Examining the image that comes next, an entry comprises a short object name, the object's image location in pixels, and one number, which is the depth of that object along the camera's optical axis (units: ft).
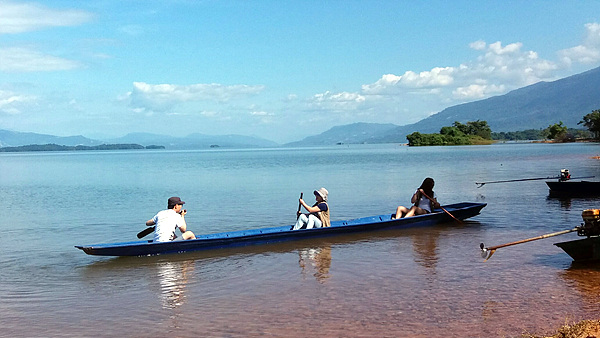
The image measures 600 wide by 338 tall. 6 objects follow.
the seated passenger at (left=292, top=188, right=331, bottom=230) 45.75
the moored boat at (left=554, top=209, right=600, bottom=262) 31.48
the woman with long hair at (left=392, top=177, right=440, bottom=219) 51.08
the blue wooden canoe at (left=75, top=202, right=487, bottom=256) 39.73
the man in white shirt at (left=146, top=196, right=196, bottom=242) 40.06
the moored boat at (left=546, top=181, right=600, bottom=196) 72.59
